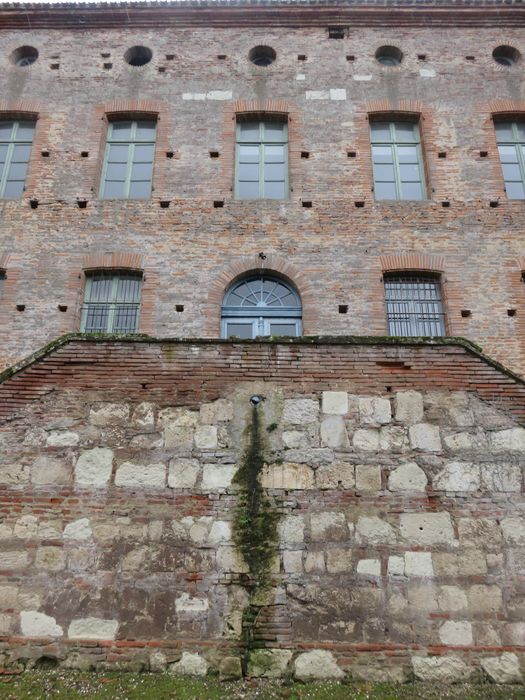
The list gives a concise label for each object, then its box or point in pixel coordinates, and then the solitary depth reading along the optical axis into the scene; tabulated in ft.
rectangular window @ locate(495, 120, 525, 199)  44.65
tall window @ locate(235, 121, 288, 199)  44.68
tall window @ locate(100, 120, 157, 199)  44.91
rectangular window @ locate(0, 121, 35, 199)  45.09
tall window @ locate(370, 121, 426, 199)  44.68
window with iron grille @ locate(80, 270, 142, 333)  40.09
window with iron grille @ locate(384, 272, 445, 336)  39.73
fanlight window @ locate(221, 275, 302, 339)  40.37
